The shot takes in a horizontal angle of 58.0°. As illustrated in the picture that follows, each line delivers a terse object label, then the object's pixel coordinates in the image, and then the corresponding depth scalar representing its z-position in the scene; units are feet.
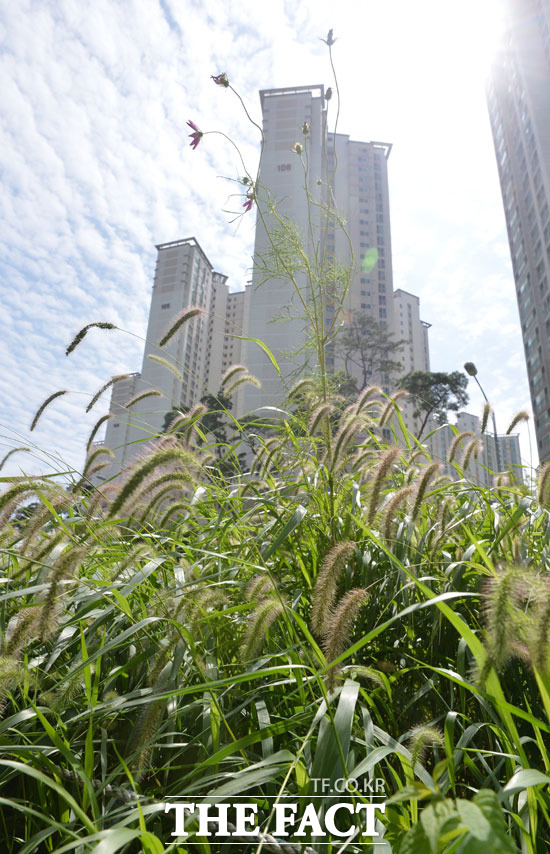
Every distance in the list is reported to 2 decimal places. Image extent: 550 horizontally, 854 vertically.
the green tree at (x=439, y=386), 81.35
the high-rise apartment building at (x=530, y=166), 117.39
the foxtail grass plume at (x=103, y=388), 6.06
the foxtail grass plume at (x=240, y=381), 6.70
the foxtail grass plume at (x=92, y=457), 4.98
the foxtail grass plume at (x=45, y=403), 6.00
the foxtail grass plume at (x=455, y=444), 6.61
